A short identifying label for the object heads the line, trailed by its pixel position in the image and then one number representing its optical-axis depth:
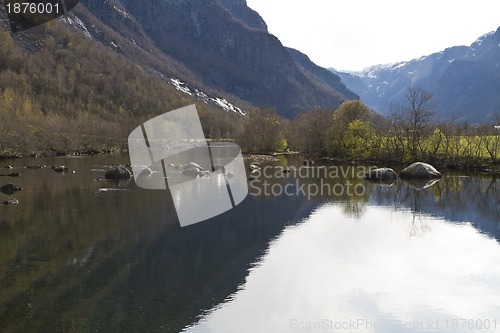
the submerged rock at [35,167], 63.59
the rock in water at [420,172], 55.81
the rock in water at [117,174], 52.81
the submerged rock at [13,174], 52.78
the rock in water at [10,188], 40.69
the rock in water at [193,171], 58.51
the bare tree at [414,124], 71.81
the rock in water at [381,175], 54.12
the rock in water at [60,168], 59.70
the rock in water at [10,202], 34.06
